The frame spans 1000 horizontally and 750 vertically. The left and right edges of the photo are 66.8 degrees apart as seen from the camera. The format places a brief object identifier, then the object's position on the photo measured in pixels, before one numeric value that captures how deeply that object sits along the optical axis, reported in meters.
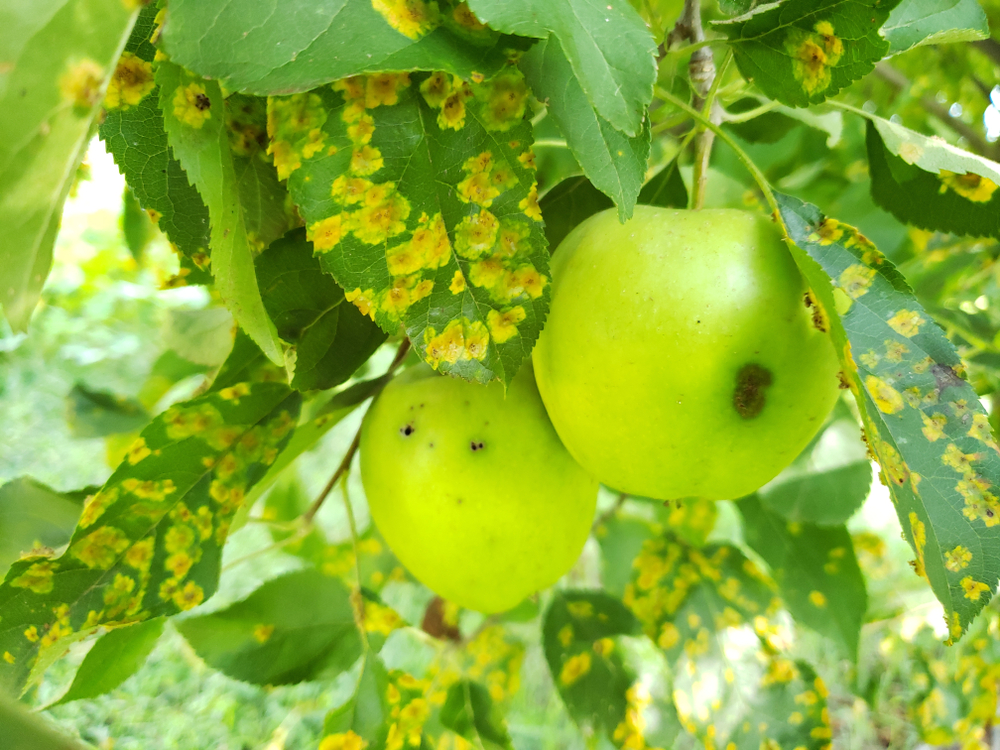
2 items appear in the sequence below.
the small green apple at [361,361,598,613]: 0.19
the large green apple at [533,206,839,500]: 0.15
